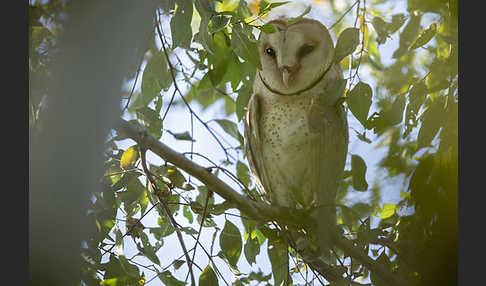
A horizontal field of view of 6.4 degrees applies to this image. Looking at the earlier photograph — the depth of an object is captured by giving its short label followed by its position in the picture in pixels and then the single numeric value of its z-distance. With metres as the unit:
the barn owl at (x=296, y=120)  5.83
